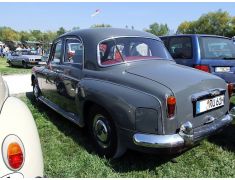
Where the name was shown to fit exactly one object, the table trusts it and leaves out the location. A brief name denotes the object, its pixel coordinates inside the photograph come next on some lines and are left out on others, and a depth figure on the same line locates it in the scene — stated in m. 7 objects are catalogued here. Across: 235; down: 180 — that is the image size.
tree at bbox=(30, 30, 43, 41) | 115.81
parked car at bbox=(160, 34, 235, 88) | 6.51
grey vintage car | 3.36
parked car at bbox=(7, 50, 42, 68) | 20.05
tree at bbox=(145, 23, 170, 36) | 113.69
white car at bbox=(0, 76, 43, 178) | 2.03
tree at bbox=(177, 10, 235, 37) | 80.30
